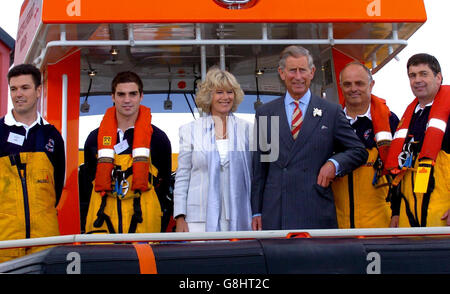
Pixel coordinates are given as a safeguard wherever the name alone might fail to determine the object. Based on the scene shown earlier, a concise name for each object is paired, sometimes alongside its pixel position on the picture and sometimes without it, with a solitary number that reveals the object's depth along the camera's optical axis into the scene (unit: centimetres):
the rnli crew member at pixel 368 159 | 907
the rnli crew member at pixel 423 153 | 829
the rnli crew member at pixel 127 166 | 891
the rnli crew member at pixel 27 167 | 875
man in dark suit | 841
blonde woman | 882
